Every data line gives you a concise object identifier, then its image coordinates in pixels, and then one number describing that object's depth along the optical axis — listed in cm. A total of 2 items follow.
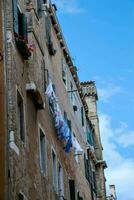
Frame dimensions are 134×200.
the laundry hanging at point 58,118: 2200
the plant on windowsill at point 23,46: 1812
